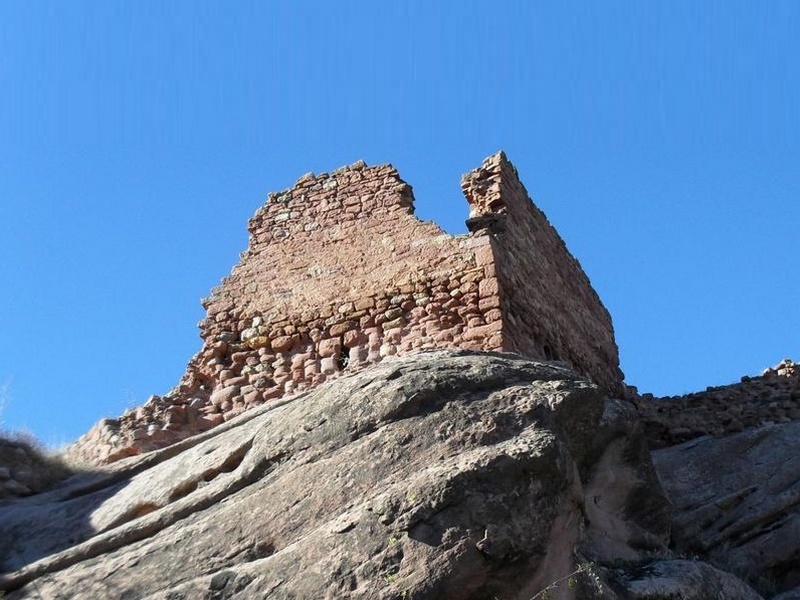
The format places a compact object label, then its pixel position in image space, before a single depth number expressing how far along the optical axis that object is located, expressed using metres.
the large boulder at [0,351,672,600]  5.46
